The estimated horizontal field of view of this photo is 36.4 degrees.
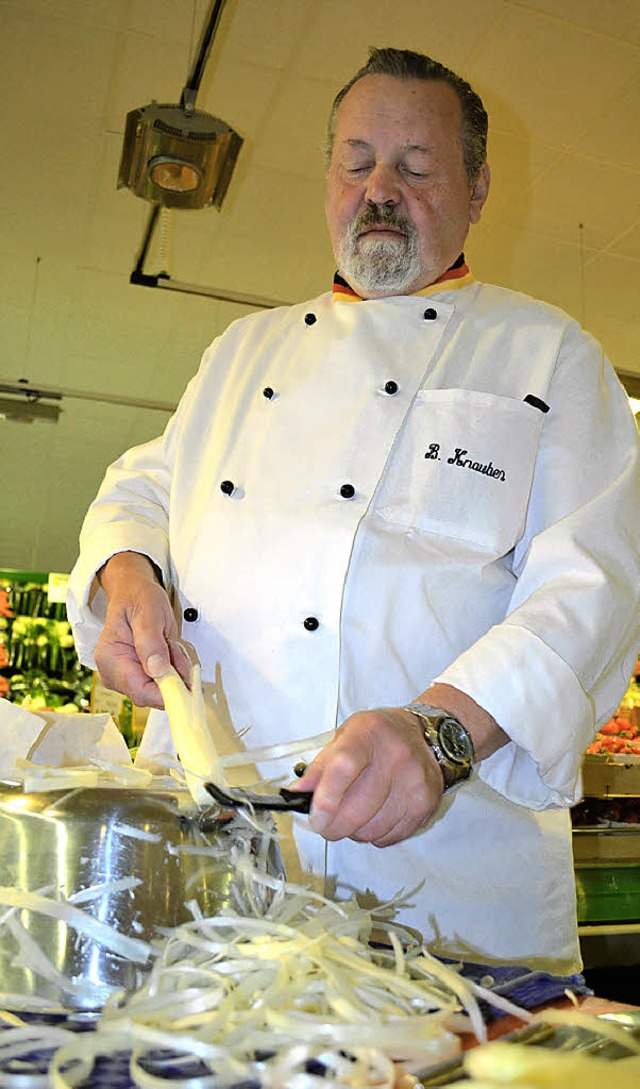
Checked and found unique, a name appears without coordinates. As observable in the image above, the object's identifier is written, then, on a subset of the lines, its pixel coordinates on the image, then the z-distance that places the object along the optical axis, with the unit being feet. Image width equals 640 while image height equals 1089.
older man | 3.84
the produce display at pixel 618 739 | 14.85
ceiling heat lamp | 12.06
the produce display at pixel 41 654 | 25.22
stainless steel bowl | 2.47
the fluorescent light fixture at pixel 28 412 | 24.18
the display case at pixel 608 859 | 11.33
